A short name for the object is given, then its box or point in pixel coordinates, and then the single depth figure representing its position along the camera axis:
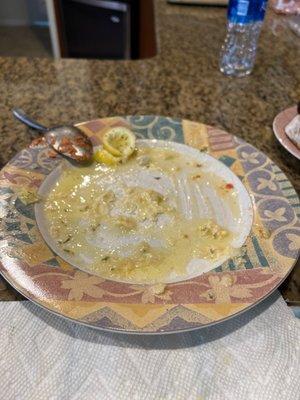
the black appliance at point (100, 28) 1.84
